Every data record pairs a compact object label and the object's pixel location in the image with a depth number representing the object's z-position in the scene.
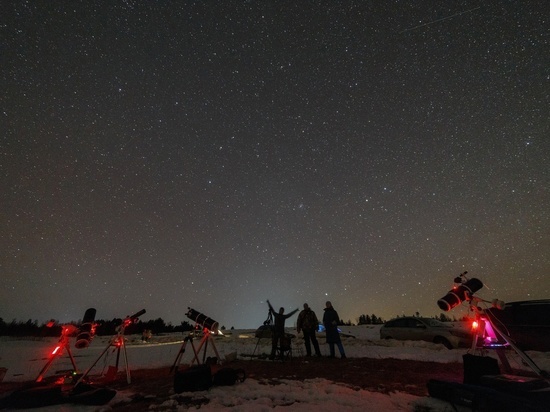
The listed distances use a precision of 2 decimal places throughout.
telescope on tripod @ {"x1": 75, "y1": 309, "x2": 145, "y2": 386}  7.83
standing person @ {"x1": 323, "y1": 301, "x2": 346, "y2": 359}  10.97
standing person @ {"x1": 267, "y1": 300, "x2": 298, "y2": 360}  10.78
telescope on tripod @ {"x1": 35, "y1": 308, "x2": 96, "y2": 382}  6.97
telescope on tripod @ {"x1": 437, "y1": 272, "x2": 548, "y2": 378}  5.68
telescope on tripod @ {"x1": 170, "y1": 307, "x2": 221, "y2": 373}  8.81
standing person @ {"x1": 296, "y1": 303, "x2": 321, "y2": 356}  11.56
